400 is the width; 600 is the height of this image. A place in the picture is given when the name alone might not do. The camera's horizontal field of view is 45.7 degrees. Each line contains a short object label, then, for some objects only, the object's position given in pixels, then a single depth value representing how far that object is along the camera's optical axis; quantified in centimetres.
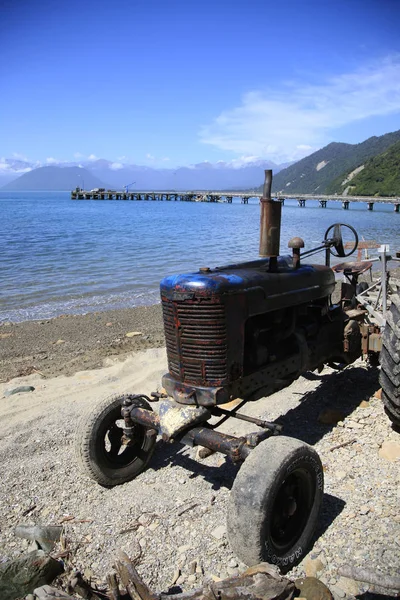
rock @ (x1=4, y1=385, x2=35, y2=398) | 654
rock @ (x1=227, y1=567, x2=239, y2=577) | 328
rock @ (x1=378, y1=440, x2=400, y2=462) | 450
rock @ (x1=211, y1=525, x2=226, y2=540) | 364
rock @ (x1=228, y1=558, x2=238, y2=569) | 335
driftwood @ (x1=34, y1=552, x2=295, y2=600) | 279
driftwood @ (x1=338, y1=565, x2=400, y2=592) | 293
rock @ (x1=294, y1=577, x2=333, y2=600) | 300
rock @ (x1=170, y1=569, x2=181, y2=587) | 326
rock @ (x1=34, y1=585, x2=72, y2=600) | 285
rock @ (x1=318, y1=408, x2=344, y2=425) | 531
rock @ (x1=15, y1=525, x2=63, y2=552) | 363
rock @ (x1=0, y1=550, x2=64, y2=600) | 317
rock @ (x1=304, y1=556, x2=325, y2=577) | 329
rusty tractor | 323
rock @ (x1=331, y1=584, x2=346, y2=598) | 306
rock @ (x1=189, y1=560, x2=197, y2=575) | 334
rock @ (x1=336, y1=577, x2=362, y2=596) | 308
